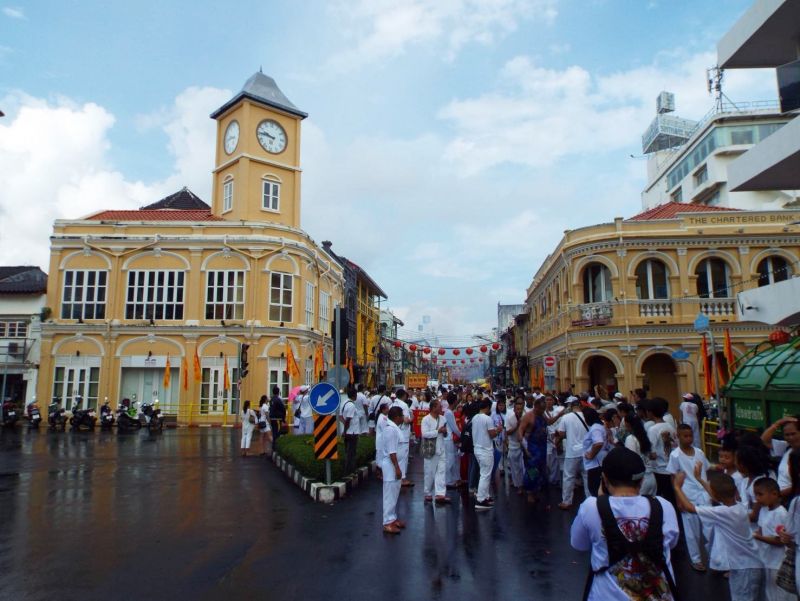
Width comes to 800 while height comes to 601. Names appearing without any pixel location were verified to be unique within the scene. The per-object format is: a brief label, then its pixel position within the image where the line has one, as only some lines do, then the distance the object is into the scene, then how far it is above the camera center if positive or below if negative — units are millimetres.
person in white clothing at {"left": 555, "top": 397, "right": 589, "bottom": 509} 8992 -1050
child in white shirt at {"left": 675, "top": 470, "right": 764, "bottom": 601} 4480 -1238
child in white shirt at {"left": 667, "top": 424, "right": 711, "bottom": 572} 5949 -1020
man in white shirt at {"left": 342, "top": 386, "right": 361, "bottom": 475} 11625 -926
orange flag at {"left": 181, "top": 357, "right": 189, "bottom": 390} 27727 +881
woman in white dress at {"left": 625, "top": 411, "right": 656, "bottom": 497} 6922 -752
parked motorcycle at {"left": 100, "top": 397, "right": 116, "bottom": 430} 25578 -1291
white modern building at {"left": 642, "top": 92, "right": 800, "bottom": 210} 44281 +18458
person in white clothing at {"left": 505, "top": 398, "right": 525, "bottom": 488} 10430 -1133
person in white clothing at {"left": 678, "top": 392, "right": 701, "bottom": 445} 11523 -633
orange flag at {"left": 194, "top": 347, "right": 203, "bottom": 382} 27870 +796
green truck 8727 -111
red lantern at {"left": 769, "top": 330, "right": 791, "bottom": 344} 12916 +980
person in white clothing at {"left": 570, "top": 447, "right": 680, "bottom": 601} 3064 -799
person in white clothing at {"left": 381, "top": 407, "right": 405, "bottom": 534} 7980 -1275
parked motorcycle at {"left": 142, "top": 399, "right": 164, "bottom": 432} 24500 -1272
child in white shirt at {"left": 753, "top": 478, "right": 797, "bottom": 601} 4160 -1078
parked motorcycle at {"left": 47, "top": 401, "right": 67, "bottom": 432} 24969 -1277
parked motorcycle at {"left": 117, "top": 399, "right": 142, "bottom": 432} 25094 -1272
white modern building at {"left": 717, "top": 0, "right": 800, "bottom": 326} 11484 +5580
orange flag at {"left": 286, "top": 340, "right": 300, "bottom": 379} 27844 +974
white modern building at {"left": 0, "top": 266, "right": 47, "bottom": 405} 29000 +2813
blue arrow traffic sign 10172 -213
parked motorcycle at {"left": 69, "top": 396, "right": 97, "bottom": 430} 24578 -1275
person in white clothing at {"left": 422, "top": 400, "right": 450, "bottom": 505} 9445 -1141
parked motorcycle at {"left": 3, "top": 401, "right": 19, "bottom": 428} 26016 -1179
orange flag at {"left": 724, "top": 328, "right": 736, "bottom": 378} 15937 +855
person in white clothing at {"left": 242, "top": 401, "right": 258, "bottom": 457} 16041 -1050
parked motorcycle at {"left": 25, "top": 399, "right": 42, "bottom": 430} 26516 -1161
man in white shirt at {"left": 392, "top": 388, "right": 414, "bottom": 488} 10906 -1027
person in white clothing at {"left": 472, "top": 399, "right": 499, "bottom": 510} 9273 -1032
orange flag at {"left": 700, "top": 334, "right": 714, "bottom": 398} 17622 +368
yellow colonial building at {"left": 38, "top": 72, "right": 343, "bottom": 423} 28141 +3946
